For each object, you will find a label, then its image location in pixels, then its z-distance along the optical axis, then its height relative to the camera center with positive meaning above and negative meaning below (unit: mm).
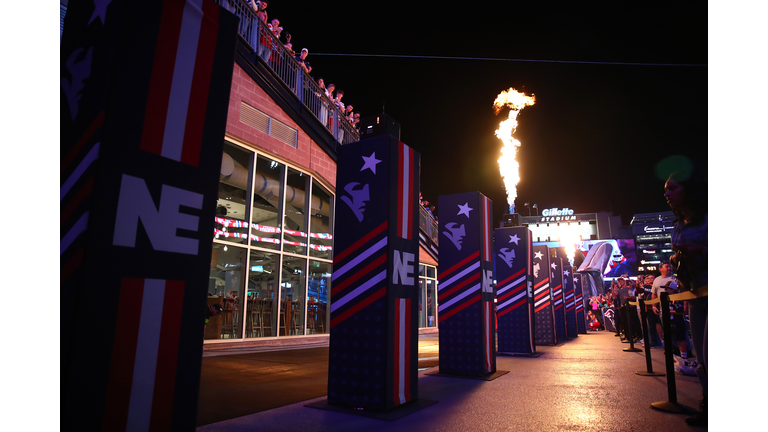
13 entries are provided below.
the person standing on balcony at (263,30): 10117 +6467
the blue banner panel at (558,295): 12547 +247
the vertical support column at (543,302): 10859 +16
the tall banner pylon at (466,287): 5645 +188
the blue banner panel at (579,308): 17250 -180
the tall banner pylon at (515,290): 8328 +233
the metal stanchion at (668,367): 3694 -559
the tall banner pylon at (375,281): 3584 +155
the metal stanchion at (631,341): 8798 -775
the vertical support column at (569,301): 14570 +88
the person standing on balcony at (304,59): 11648 +6603
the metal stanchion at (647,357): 5645 -691
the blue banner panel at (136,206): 1411 +317
